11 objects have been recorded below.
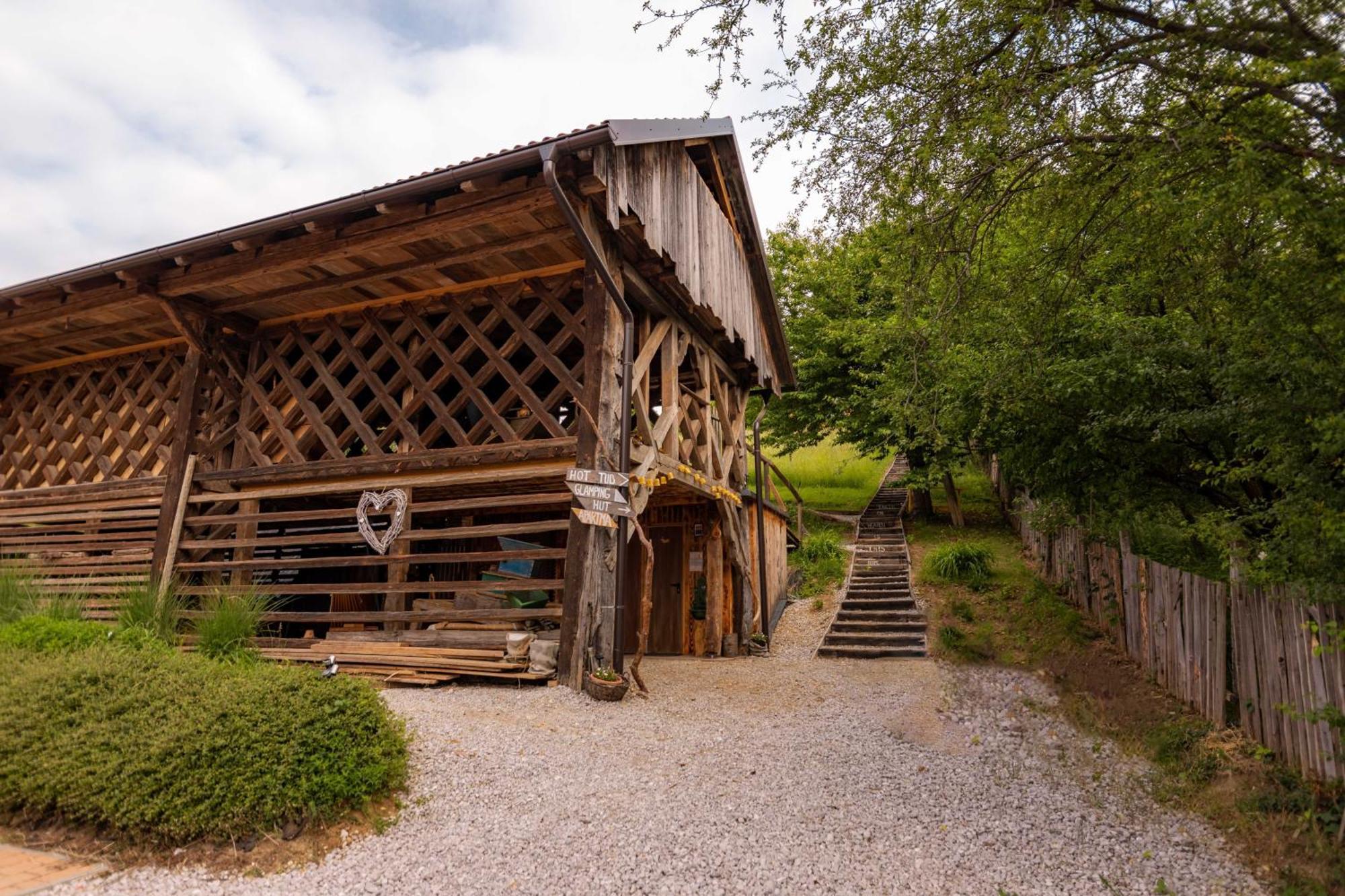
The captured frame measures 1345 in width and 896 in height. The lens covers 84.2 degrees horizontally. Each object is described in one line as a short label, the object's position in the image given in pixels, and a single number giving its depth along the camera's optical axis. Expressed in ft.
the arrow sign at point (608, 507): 21.04
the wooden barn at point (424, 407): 24.84
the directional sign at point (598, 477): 20.97
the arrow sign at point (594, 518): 21.03
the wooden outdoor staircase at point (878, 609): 36.14
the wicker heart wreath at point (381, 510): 27.50
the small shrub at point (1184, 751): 16.62
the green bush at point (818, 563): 50.31
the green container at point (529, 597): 27.86
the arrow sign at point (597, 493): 20.83
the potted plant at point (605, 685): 22.26
